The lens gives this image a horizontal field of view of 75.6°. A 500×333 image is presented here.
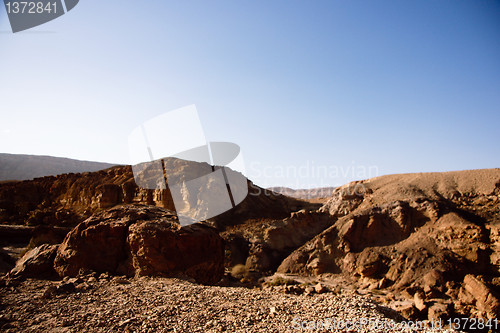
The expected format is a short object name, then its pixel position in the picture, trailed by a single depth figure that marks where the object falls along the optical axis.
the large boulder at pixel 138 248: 9.08
